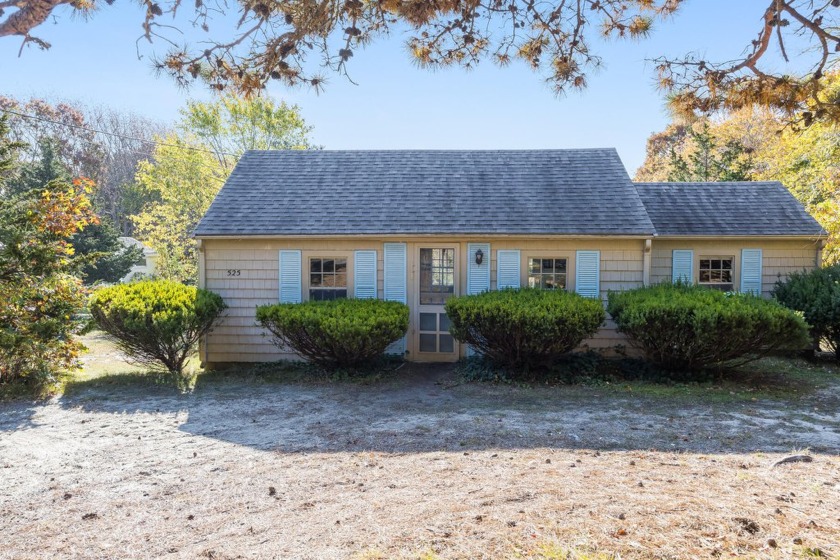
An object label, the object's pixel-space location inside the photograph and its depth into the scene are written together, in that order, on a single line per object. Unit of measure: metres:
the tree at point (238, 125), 18.45
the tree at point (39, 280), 6.84
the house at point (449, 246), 8.77
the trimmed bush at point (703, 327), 6.88
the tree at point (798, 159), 11.22
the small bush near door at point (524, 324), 7.24
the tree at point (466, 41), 3.90
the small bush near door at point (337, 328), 7.39
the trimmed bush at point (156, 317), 7.48
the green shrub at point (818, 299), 8.41
